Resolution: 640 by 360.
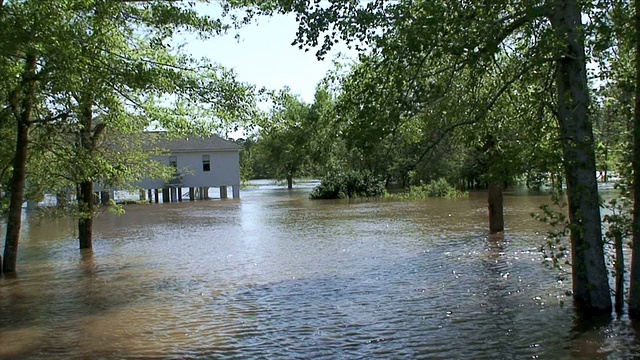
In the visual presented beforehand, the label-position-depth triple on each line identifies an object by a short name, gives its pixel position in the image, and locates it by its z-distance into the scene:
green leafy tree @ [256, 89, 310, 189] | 67.00
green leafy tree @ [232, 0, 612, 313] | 6.73
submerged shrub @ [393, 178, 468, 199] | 41.44
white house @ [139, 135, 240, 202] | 53.12
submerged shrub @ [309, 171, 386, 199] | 46.59
